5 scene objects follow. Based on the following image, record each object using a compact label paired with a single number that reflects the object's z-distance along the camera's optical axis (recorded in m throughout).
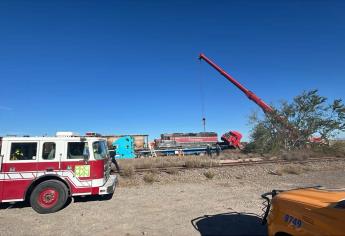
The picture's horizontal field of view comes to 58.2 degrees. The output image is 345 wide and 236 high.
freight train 42.26
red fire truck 9.30
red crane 36.38
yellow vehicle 3.36
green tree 33.34
